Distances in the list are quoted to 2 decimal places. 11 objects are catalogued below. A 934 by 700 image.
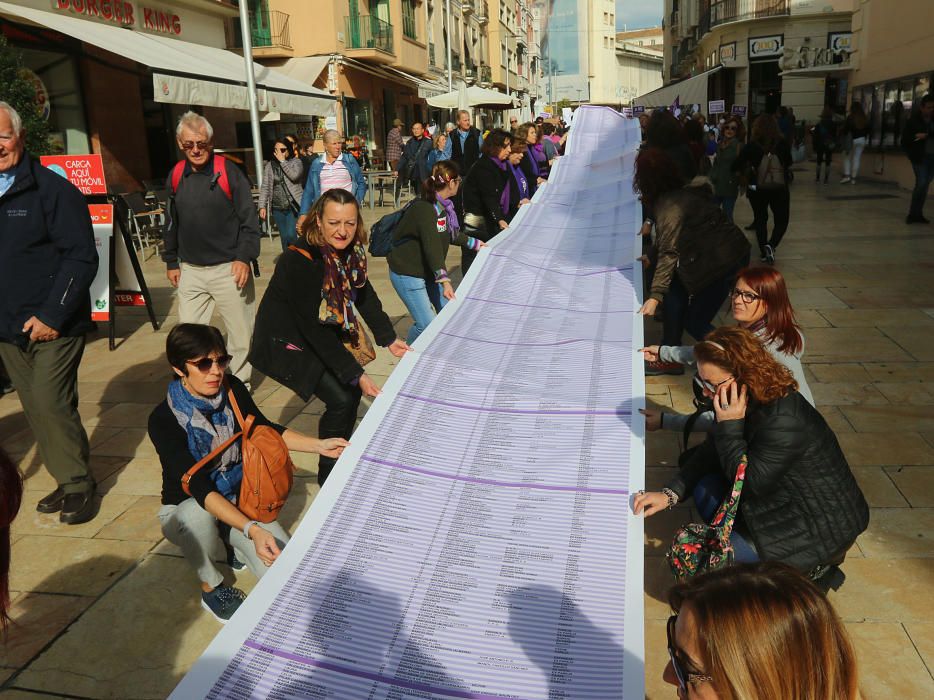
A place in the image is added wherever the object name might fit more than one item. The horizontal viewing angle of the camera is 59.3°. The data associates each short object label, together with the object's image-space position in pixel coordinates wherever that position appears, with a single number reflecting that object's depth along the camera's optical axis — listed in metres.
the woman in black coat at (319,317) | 3.95
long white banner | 2.12
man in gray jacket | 5.36
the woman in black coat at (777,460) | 2.93
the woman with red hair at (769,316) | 3.57
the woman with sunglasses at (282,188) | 10.48
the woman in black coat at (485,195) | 7.96
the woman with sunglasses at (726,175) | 11.73
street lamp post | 12.43
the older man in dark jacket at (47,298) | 3.98
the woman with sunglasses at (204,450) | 3.06
